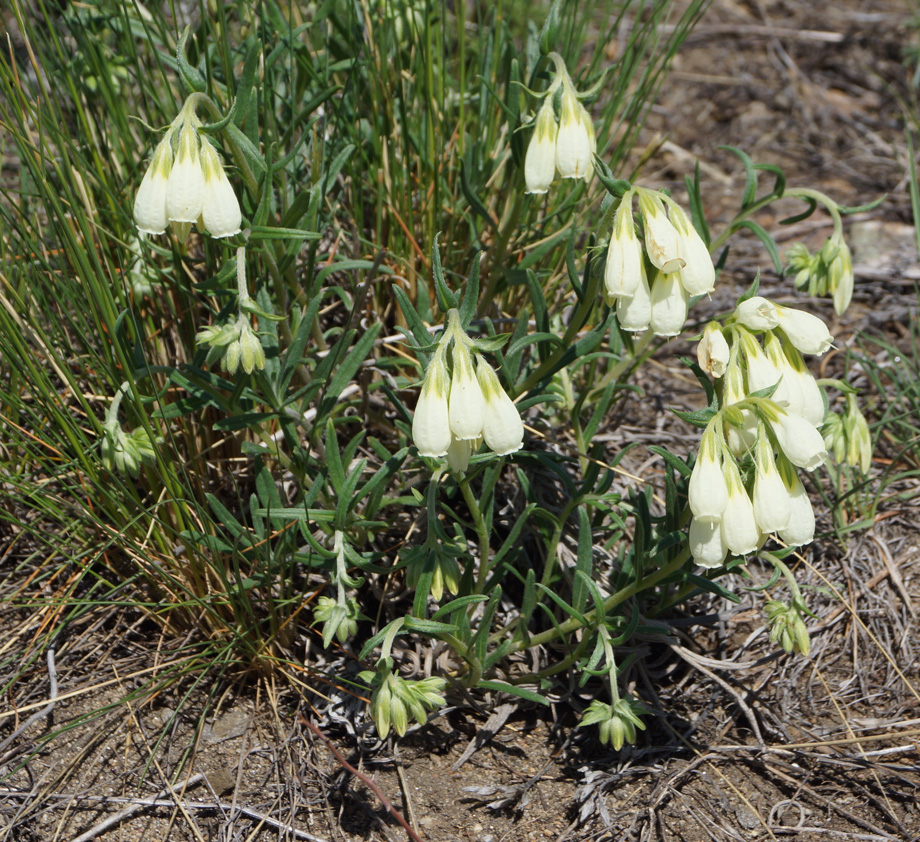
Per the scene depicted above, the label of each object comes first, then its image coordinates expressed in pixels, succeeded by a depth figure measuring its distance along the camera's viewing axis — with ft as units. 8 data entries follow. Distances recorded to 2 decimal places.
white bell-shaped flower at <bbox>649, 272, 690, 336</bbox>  1.21
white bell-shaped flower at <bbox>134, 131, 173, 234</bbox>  1.21
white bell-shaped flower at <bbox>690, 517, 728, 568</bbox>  1.15
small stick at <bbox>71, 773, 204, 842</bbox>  1.29
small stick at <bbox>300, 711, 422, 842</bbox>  1.28
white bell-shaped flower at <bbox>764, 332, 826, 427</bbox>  1.17
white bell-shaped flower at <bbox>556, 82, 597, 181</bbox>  1.31
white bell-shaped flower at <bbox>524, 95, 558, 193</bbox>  1.32
